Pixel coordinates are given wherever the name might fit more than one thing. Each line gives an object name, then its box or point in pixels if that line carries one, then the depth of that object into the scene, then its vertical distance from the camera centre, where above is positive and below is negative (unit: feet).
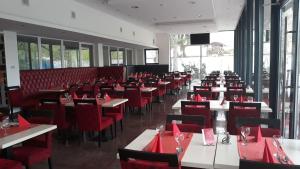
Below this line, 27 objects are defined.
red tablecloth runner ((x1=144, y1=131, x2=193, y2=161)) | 6.85 -2.14
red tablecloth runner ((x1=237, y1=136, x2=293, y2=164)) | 6.12 -2.14
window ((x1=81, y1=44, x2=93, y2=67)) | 37.86 +2.73
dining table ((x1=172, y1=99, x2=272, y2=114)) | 12.61 -1.97
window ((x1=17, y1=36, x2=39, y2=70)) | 26.96 +2.28
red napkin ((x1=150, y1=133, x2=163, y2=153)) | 6.51 -2.00
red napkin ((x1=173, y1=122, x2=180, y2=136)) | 7.97 -1.92
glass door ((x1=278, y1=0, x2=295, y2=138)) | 11.43 -0.06
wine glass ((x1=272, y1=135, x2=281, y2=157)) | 6.23 -2.01
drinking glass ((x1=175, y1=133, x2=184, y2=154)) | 6.76 -2.10
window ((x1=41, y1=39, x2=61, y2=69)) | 30.04 +2.40
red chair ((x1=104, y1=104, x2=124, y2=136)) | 16.61 -2.89
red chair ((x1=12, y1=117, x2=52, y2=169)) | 9.48 -3.12
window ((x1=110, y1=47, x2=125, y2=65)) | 47.42 +3.17
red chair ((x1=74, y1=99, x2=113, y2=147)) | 14.19 -2.48
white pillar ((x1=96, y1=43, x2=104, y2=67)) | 40.30 +2.78
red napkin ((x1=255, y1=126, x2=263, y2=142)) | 7.28 -1.98
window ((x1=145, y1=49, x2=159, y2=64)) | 59.90 +3.63
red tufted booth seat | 26.27 -0.48
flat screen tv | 56.13 +7.18
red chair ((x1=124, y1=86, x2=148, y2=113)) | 21.36 -2.14
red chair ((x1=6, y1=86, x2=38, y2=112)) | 22.58 -2.61
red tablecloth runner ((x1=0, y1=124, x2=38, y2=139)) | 8.94 -2.14
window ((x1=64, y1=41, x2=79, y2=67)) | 33.96 +2.61
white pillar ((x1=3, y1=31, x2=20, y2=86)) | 24.16 +1.42
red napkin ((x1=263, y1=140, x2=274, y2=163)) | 5.63 -1.99
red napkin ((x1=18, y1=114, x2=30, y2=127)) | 9.89 -1.95
